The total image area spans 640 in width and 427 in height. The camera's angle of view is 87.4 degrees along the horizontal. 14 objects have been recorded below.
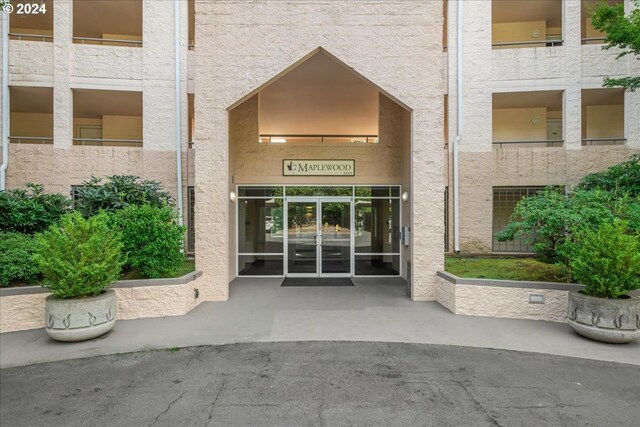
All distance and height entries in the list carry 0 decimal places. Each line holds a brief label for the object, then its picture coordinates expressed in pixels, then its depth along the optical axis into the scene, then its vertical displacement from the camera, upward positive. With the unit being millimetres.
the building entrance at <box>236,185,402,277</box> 11398 -432
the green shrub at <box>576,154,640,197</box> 9519 +1000
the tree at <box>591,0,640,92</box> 8599 +4965
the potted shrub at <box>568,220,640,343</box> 5430 -1234
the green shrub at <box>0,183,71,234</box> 7688 +99
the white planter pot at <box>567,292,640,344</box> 5414 -1750
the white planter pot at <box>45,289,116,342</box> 5469 -1723
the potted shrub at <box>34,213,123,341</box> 5488 -1088
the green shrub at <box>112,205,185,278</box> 7129 -524
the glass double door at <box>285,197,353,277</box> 11391 -706
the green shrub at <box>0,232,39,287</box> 6488 -933
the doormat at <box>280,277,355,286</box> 10133 -2138
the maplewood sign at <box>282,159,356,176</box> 11312 +1565
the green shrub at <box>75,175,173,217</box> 7812 +452
